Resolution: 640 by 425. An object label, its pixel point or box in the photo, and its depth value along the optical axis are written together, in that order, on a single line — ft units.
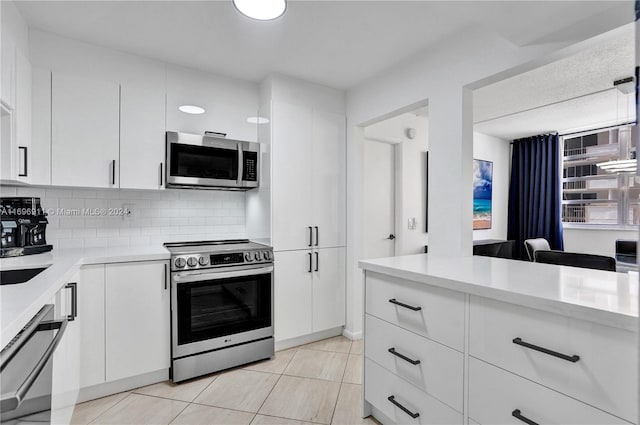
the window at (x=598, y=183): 14.62
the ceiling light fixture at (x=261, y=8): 5.74
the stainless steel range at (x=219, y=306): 7.55
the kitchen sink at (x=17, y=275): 5.49
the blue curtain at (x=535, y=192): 16.31
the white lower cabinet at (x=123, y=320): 6.70
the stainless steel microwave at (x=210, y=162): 8.38
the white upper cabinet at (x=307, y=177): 9.24
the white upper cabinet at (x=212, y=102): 8.63
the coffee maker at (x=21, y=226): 6.57
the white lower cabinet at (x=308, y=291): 9.27
